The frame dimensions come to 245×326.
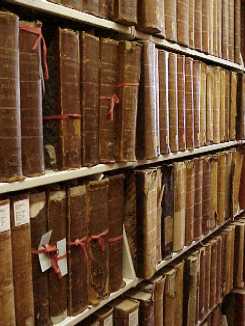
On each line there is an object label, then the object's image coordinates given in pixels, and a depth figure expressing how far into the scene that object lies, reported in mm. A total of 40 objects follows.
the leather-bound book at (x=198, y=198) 1723
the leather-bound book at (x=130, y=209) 1312
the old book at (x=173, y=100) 1449
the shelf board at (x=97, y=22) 912
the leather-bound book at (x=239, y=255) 2197
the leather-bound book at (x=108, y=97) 1117
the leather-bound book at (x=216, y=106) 1863
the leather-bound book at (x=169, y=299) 1529
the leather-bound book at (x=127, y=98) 1160
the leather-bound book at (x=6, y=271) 869
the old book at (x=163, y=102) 1375
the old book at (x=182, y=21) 1502
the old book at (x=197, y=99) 1644
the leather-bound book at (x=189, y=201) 1647
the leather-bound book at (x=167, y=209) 1472
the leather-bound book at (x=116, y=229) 1196
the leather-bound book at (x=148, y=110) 1258
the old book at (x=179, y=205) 1543
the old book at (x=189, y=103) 1581
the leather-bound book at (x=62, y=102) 997
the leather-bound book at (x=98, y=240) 1114
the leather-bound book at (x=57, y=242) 995
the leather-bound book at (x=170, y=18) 1403
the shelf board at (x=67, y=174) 881
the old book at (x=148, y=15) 1250
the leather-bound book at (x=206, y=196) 1804
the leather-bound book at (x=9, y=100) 839
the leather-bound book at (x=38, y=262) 953
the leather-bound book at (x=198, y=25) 1641
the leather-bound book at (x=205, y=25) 1699
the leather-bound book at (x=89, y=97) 1051
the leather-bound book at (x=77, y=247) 1049
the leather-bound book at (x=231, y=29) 1984
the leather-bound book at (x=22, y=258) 901
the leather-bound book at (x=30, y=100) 896
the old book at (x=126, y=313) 1260
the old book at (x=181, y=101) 1519
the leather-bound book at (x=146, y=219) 1315
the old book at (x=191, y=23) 1595
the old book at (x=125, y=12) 1146
